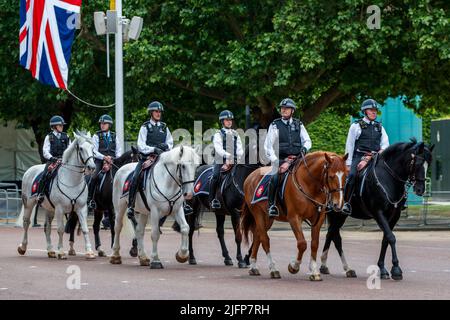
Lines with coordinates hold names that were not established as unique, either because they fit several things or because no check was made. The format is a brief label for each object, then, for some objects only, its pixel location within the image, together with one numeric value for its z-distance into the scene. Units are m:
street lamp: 29.09
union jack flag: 31.09
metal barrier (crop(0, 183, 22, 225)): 37.66
